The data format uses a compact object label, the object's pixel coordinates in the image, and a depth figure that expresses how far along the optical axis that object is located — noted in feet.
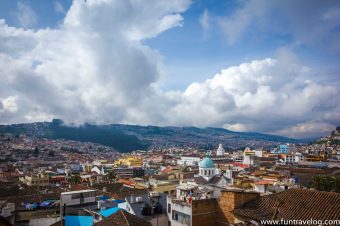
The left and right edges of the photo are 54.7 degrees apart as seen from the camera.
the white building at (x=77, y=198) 100.13
